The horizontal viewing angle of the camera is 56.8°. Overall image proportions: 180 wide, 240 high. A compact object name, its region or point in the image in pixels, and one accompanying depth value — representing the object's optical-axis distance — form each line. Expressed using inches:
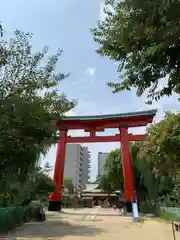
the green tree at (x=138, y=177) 598.0
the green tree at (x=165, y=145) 215.4
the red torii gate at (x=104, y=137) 553.1
